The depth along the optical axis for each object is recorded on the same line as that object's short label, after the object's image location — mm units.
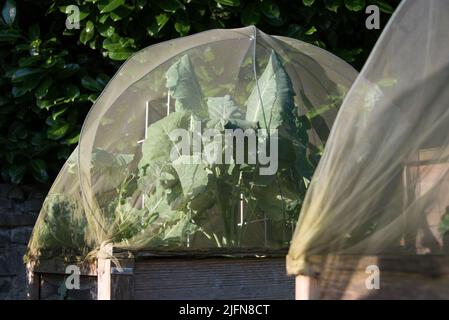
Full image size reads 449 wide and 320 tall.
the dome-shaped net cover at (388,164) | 1607
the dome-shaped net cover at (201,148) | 2637
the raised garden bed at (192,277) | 2244
